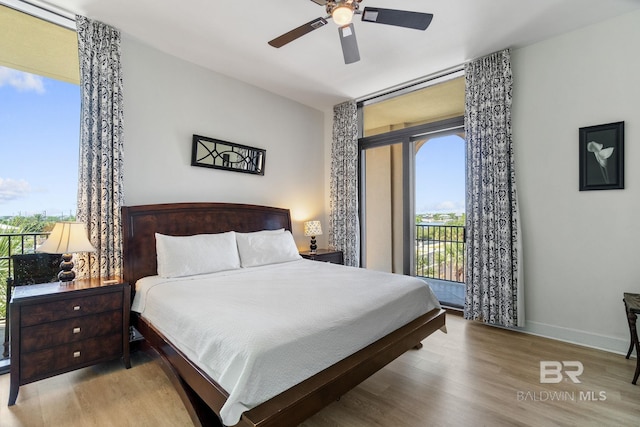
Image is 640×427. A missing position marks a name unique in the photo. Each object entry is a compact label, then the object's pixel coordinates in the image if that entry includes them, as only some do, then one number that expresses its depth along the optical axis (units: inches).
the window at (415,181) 152.5
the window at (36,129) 105.7
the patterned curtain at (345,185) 178.2
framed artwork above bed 135.1
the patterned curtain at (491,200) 122.2
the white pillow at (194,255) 107.1
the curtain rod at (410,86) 142.6
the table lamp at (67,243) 87.9
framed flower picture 103.3
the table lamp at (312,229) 172.9
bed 56.5
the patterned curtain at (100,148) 103.7
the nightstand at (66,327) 77.7
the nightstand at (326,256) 164.6
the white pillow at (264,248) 128.7
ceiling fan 77.5
